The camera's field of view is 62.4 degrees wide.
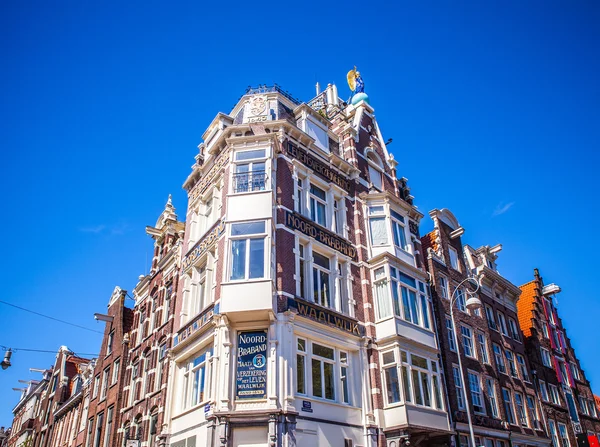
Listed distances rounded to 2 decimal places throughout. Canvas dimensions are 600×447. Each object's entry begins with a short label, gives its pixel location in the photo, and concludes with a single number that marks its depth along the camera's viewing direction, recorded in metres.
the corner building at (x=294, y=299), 18.17
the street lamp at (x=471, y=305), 22.67
